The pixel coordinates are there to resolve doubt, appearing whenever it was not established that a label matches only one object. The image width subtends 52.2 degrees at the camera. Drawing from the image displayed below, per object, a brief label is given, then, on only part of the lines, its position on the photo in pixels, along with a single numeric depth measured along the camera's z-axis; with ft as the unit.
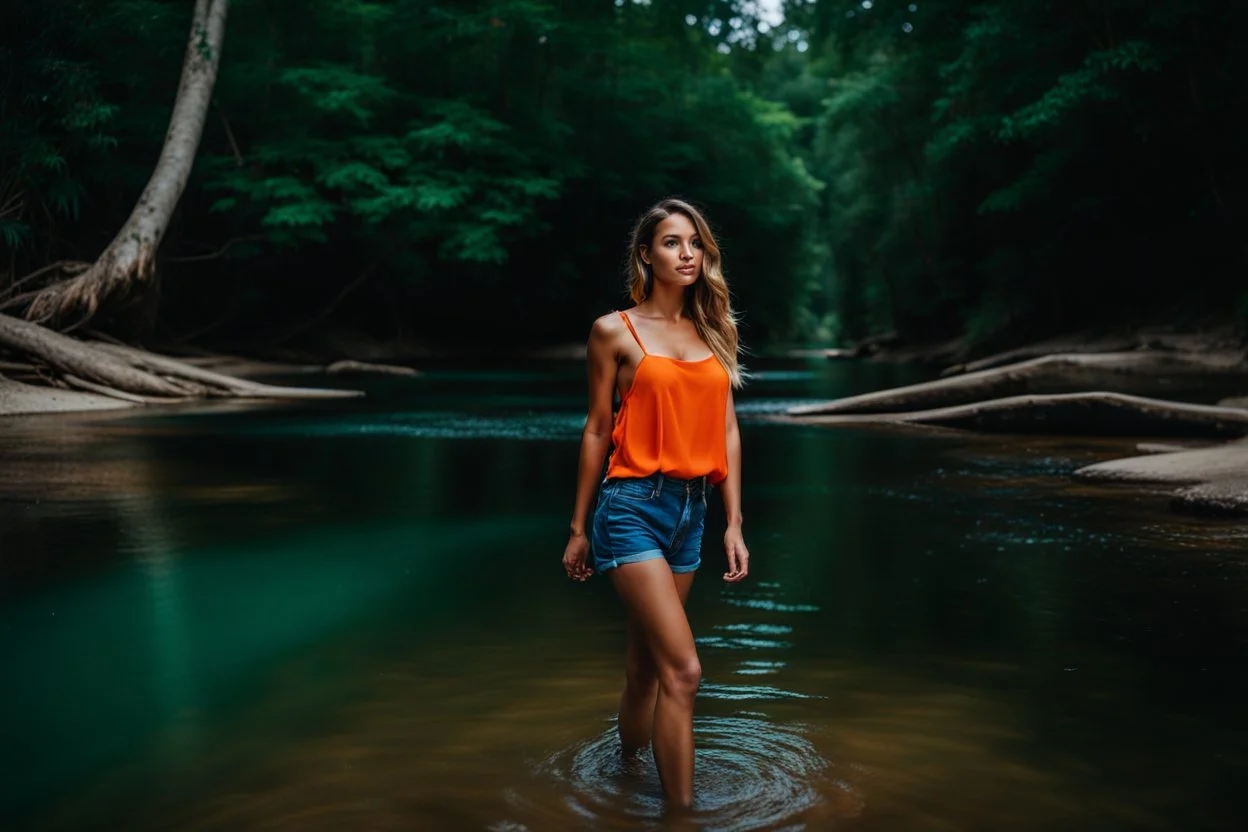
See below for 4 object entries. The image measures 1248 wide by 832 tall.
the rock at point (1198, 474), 26.43
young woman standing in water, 11.07
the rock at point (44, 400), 53.67
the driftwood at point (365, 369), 93.91
